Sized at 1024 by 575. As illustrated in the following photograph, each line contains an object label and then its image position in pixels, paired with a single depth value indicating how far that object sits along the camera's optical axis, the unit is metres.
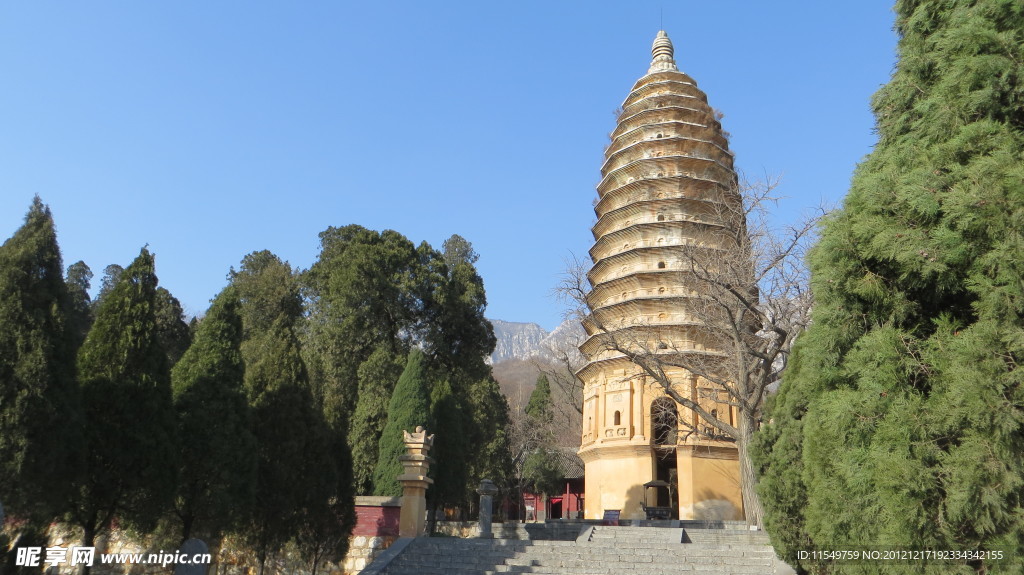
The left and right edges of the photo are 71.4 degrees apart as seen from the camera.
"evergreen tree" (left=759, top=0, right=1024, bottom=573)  4.85
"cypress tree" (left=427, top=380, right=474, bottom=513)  22.48
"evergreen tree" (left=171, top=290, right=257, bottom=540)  12.12
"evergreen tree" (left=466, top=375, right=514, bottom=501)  27.38
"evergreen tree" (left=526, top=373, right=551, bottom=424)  42.70
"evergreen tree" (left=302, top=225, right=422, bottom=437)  27.16
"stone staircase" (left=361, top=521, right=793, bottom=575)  12.71
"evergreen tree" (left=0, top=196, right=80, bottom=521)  8.77
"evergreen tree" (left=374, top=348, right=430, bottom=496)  21.25
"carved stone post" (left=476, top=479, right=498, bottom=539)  17.92
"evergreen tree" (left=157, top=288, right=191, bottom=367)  30.03
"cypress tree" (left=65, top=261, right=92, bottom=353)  32.81
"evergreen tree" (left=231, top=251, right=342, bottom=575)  14.39
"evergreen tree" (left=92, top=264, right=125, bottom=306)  40.26
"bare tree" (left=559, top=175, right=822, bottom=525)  15.62
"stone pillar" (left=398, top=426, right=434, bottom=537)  15.45
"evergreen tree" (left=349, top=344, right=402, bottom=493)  23.93
